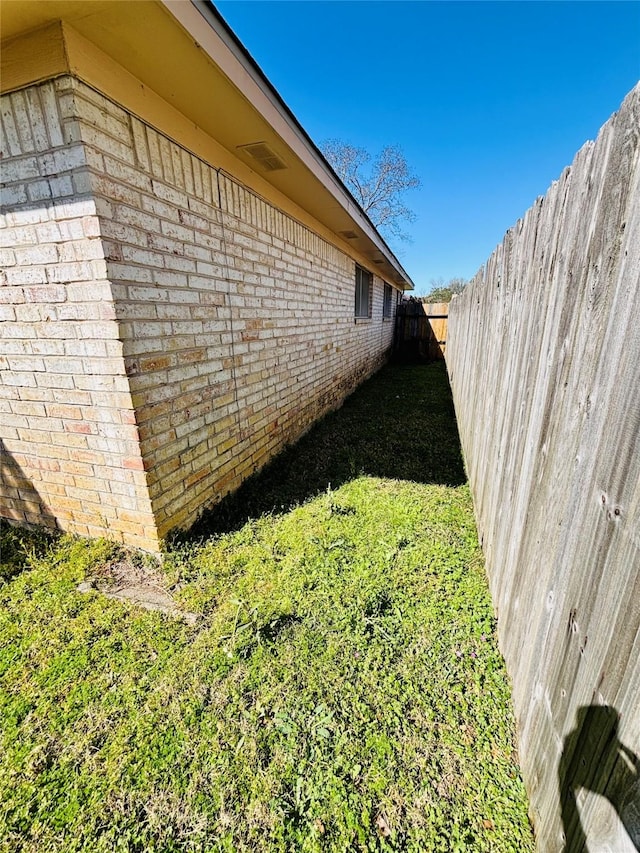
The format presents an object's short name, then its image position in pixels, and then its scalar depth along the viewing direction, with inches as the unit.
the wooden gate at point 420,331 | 560.4
